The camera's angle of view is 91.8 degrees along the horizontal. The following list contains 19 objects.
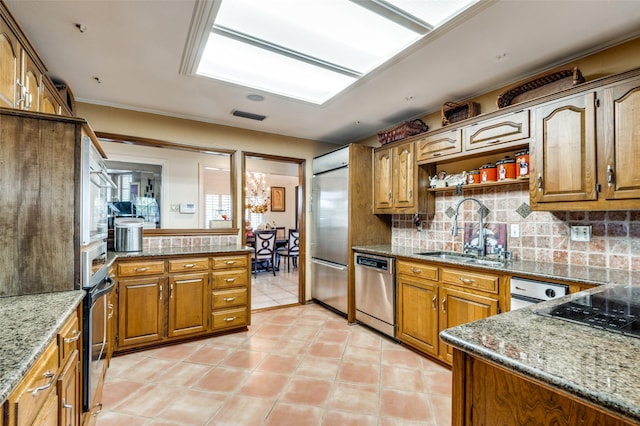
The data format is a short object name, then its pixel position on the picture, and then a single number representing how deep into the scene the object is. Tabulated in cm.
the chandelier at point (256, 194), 756
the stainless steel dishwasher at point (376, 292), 302
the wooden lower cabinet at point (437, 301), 223
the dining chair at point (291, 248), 668
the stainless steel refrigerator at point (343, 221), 358
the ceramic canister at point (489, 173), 264
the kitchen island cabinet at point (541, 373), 62
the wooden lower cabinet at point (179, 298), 273
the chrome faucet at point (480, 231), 273
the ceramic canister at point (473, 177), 278
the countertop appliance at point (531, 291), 182
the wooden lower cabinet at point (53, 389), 77
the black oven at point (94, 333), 151
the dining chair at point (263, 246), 610
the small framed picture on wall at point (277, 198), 861
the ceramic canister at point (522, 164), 234
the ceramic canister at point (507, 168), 248
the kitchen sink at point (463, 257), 243
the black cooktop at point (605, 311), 95
